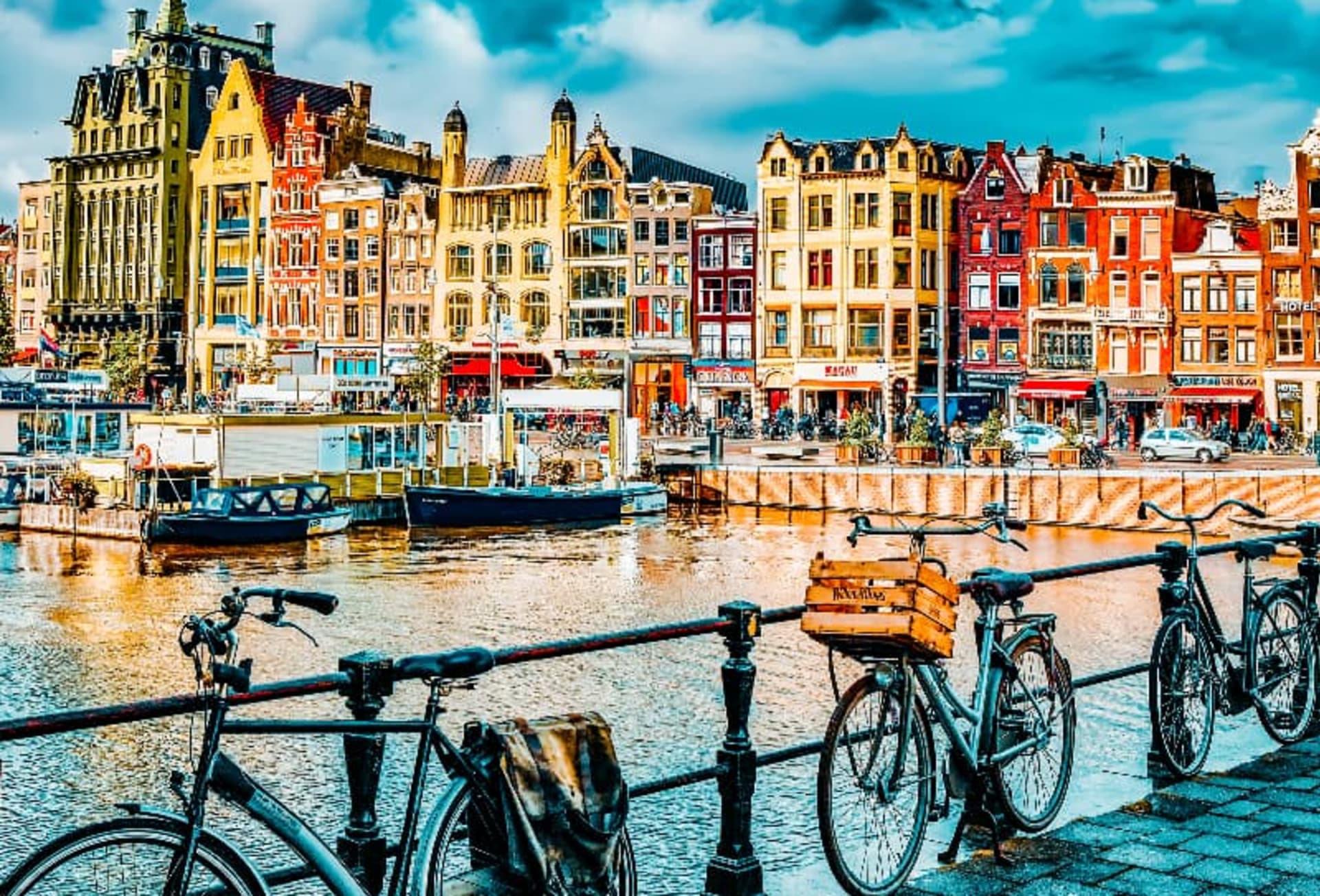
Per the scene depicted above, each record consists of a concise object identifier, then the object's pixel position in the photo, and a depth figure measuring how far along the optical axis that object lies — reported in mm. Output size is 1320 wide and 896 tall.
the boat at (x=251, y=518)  42781
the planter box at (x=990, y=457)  52500
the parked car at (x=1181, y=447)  55875
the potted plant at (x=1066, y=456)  52062
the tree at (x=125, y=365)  87562
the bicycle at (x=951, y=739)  6652
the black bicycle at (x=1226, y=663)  8594
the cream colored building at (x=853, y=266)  76500
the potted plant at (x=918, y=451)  54781
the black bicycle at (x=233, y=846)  4406
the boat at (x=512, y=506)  47062
